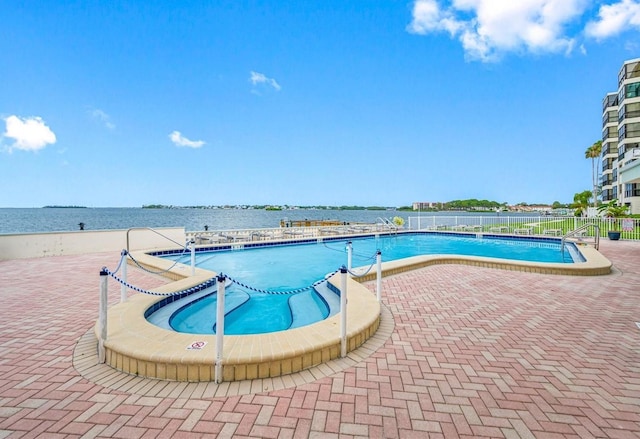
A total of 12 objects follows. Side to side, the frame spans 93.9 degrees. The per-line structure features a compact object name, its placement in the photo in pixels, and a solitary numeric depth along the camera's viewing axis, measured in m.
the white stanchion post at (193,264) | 6.51
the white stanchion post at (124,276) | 4.23
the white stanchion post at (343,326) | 3.15
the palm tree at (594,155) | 44.03
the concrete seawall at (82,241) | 9.19
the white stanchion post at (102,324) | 2.96
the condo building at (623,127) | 29.55
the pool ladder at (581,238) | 11.09
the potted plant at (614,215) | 13.97
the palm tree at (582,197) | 48.31
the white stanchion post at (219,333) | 2.65
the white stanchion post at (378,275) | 4.45
